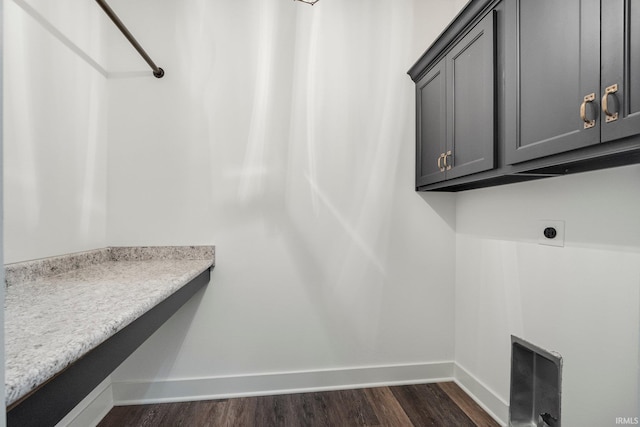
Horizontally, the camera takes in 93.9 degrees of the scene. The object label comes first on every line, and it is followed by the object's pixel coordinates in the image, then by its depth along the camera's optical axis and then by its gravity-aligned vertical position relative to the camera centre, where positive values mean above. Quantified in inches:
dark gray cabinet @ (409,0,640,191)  33.8 +19.5
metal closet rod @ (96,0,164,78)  54.0 +36.3
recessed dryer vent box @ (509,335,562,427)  54.0 -31.7
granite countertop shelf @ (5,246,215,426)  23.1 -11.1
